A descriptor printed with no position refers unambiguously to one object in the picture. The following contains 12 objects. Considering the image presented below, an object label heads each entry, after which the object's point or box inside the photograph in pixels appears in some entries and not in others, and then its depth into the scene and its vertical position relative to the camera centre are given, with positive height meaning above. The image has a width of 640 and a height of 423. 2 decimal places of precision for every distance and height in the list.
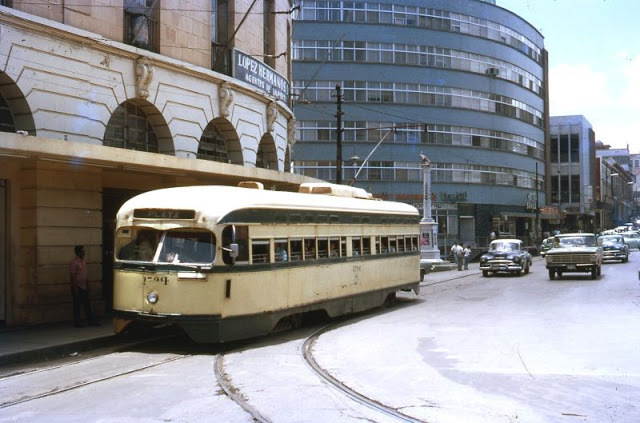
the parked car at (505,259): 31.94 -1.43
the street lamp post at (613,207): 112.84 +3.45
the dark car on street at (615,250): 41.78 -1.38
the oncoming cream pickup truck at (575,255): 27.64 -1.11
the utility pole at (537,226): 65.44 +0.23
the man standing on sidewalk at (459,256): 38.97 -1.59
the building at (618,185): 107.75 +7.70
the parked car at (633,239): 59.72 -1.01
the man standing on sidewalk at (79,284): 14.15 -1.09
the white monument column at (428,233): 38.66 -0.22
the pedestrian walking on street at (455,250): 39.47 -1.28
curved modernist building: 53.94 +10.73
